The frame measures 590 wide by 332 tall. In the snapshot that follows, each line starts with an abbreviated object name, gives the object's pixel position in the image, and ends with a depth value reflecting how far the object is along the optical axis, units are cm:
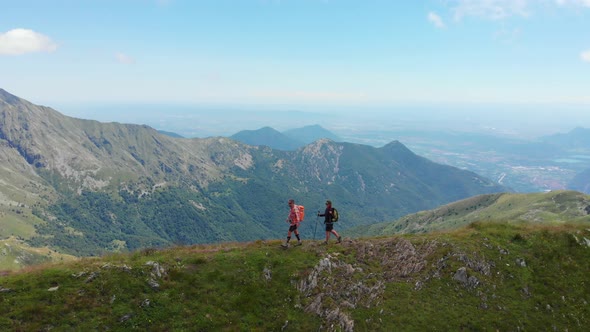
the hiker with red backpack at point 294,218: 2748
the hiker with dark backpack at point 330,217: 2839
